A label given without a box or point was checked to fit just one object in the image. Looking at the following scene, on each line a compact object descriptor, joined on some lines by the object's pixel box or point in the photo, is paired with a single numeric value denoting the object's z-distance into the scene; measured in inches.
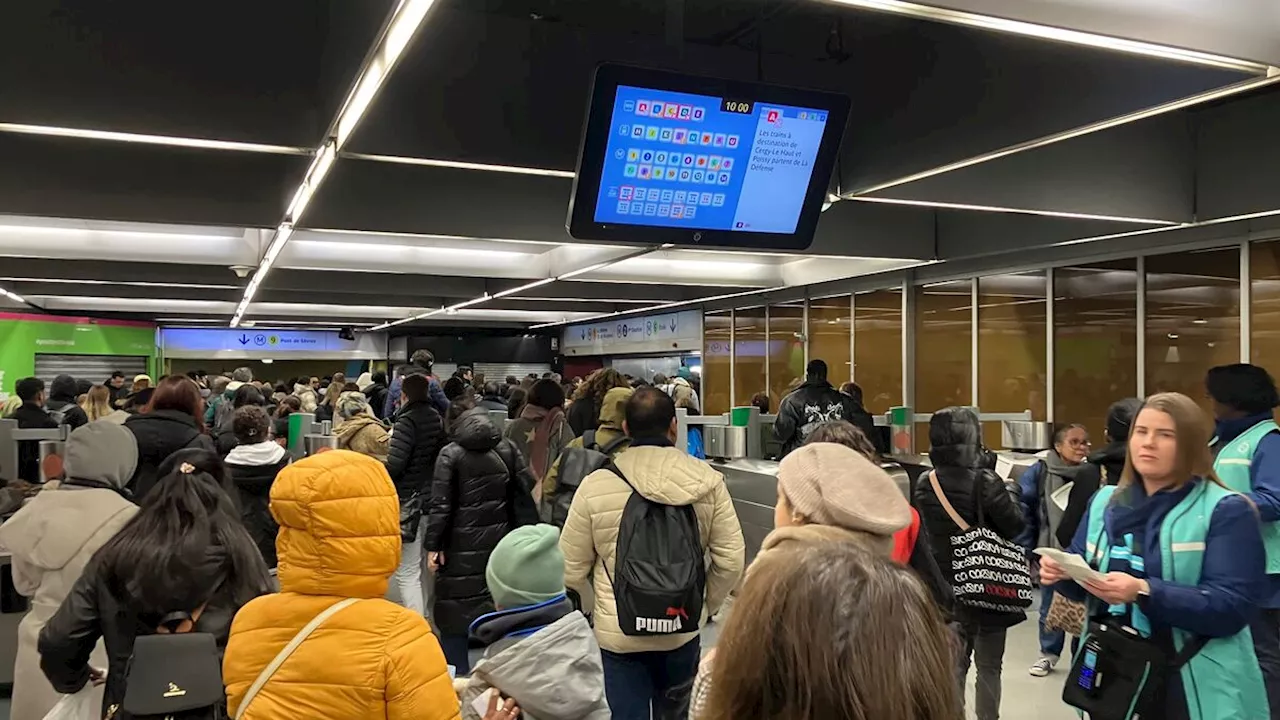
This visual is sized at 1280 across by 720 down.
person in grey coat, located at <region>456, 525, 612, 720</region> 79.1
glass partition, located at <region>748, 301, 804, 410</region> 479.5
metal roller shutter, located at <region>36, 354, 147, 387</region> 569.3
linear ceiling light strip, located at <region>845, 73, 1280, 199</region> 129.0
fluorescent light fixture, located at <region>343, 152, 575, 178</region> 162.2
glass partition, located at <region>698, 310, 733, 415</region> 549.3
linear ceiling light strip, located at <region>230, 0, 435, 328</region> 103.5
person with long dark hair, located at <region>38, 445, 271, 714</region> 96.6
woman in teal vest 94.5
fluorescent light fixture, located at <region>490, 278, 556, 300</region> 366.0
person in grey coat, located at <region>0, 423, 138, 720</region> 127.4
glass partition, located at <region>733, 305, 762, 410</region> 515.8
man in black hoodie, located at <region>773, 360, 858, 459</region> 257.6
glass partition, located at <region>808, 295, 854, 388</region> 441.4
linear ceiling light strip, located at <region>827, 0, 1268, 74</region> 101.2
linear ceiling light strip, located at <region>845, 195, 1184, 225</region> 197.8
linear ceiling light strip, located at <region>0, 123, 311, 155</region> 141.7
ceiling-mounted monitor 134.6
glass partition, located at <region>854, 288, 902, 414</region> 401.7
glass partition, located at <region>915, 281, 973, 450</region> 366.6
